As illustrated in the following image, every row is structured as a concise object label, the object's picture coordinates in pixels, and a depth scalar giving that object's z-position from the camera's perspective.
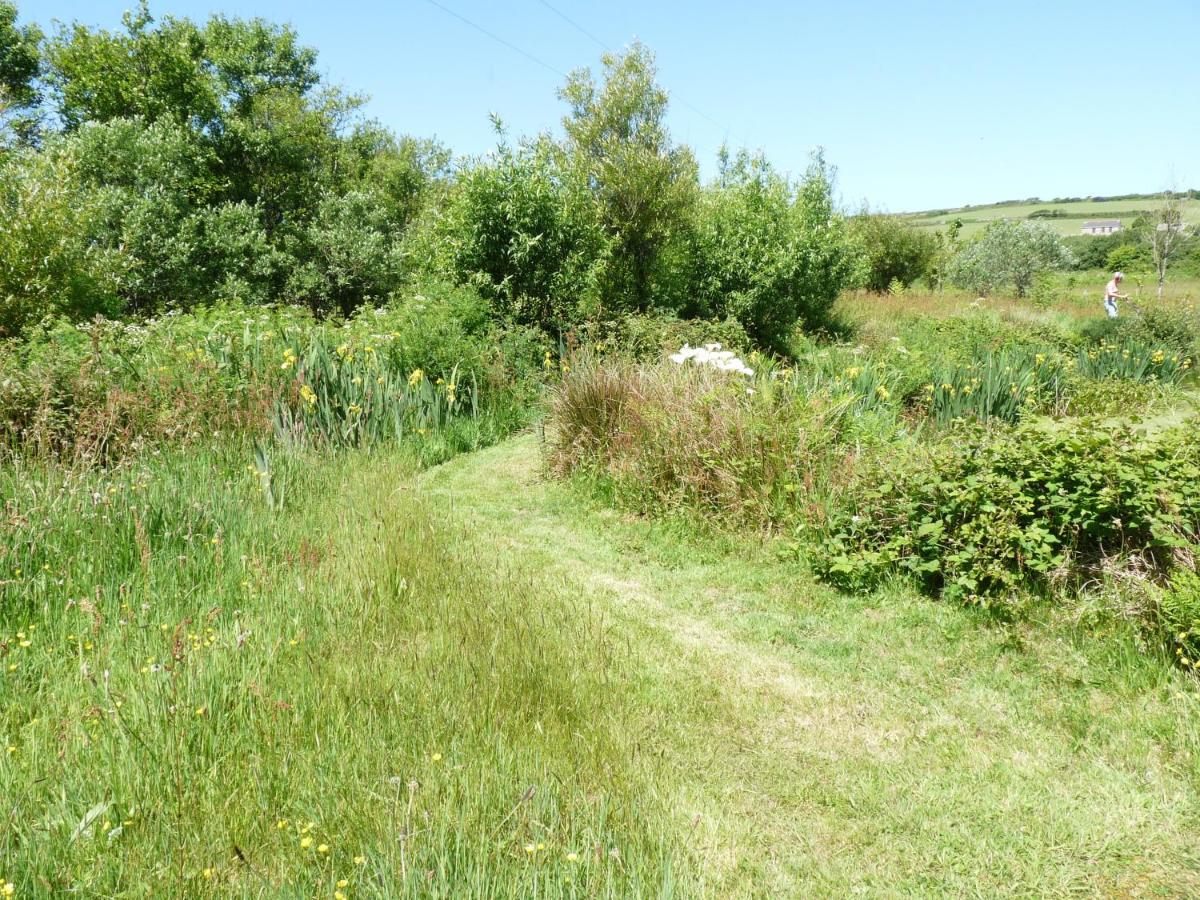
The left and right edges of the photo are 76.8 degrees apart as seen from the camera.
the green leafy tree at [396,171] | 26.31
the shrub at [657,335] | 8.25
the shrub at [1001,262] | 27.86
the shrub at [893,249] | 25.47
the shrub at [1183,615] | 2.96
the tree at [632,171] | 12.69
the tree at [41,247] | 11.03
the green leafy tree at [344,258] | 20.61
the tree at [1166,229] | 24.77
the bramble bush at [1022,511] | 3.55
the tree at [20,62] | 23.25
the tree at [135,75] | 20.50
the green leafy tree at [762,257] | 12.99
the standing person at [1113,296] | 15.41
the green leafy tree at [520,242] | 9.81
